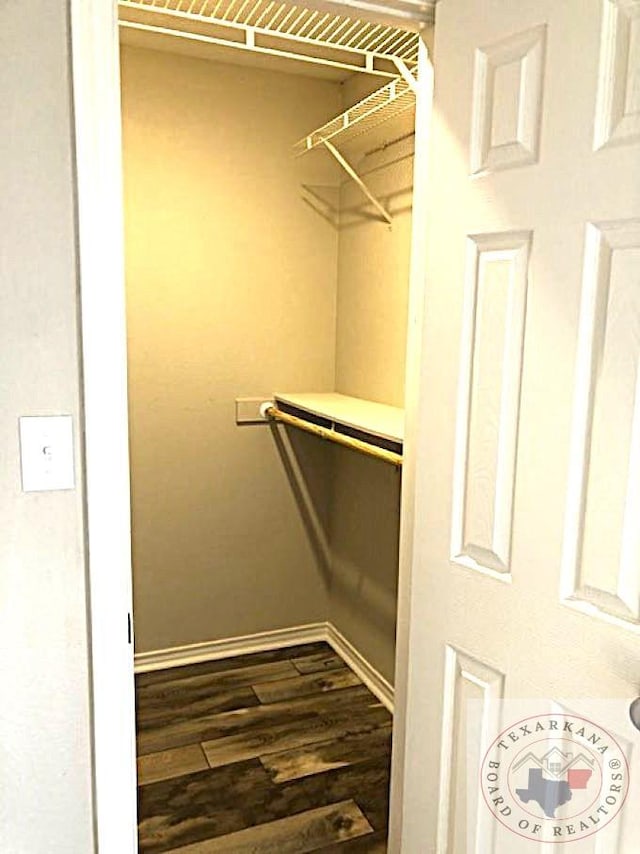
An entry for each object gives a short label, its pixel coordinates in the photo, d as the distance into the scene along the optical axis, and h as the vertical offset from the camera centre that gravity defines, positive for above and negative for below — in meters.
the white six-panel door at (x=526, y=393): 1.04 -0.10
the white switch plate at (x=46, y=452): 1.12 -0.21
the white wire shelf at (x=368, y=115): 2.02 +0.65
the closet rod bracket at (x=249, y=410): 2.88 -0.35
